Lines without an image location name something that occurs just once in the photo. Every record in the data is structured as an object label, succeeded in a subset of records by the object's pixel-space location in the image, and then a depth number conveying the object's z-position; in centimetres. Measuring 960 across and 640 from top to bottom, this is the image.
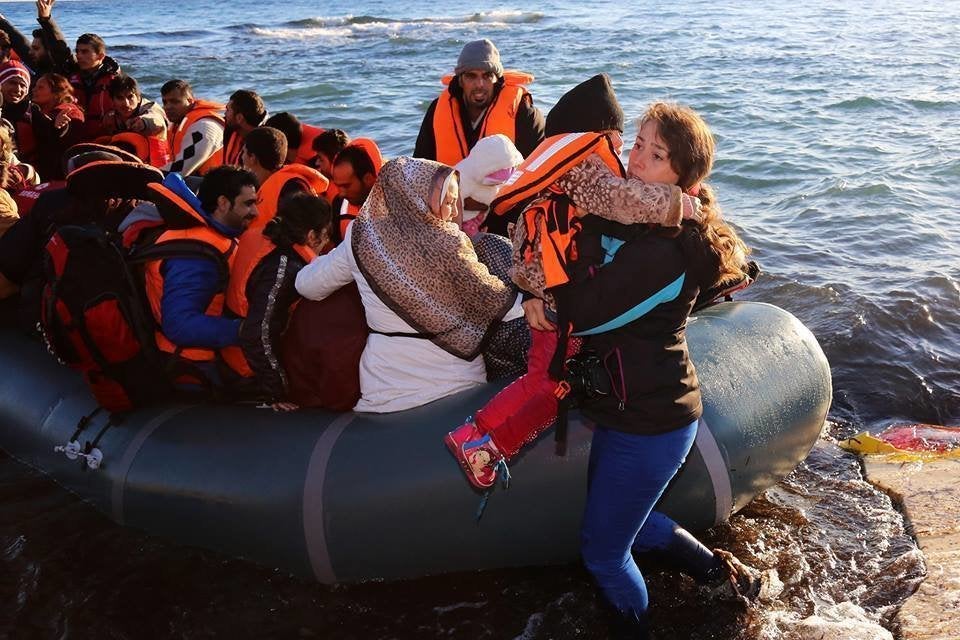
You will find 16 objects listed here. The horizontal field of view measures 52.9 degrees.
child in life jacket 251
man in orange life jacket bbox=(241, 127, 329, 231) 447
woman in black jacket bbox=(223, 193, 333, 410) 358
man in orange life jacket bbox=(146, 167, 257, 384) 370
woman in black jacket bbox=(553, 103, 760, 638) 253
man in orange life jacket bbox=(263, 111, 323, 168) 563
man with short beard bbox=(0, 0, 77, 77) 834
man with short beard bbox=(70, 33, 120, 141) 743
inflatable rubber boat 340
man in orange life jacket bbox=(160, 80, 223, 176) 623
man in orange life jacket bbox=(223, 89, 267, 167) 578
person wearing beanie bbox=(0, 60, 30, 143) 692
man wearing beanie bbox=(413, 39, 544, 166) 516
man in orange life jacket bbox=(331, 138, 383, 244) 451
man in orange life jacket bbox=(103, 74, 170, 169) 658
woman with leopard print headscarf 317
